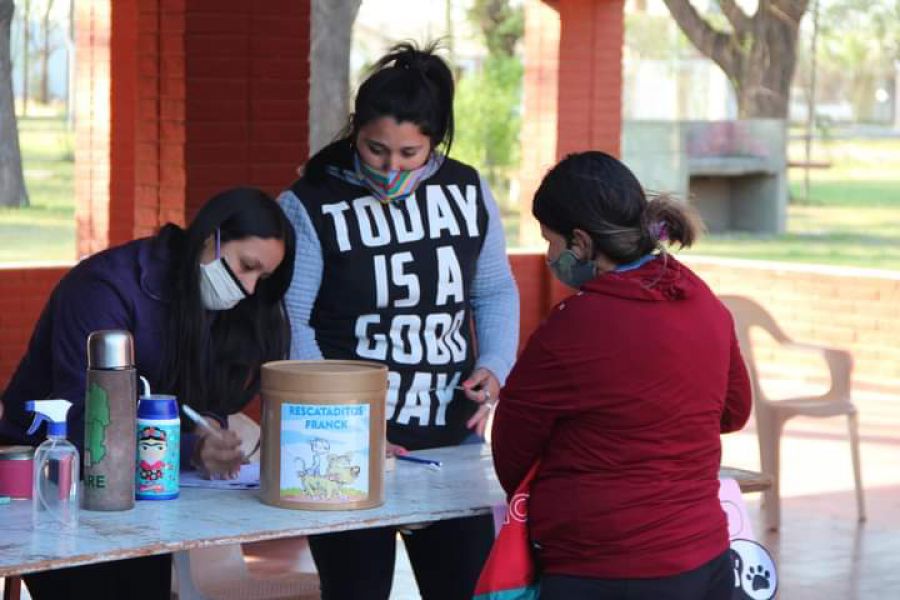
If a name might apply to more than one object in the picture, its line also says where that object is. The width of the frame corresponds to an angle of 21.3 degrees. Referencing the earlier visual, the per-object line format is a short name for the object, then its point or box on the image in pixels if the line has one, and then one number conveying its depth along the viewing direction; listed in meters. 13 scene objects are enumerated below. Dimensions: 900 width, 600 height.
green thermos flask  4.02
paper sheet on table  4.49
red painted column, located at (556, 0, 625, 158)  14.79
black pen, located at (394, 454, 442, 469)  4.85
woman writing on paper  4.31
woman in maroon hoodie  3.89
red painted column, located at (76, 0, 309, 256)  9.18
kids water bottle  4.18
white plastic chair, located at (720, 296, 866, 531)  9.66
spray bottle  4.02
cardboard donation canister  4.19
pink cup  4.21
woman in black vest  4.89
